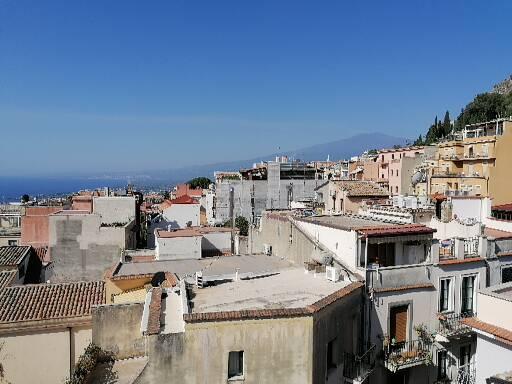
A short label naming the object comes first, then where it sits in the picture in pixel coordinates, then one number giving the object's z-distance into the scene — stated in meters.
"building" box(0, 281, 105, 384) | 16.38
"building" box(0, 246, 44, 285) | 24.72
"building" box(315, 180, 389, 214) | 34.16
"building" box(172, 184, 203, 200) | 82.81
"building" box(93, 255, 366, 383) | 11.88
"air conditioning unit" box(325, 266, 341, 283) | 17.11
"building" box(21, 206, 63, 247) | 37.91
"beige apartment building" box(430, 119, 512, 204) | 41.50
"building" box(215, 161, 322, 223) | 51.56
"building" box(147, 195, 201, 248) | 49.37
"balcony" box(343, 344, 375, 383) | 15.51
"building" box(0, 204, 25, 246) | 41.38
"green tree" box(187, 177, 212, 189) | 110.12
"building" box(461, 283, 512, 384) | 13.12
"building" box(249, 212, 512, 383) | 17.58
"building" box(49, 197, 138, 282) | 33.19
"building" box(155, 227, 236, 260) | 28.27
